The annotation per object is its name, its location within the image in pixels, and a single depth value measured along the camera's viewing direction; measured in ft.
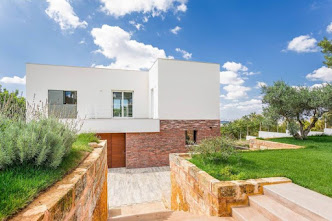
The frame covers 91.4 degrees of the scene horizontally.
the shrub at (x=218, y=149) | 14.70
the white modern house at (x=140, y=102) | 34.04
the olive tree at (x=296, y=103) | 28.53
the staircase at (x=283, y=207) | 7.68
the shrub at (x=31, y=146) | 7.22
